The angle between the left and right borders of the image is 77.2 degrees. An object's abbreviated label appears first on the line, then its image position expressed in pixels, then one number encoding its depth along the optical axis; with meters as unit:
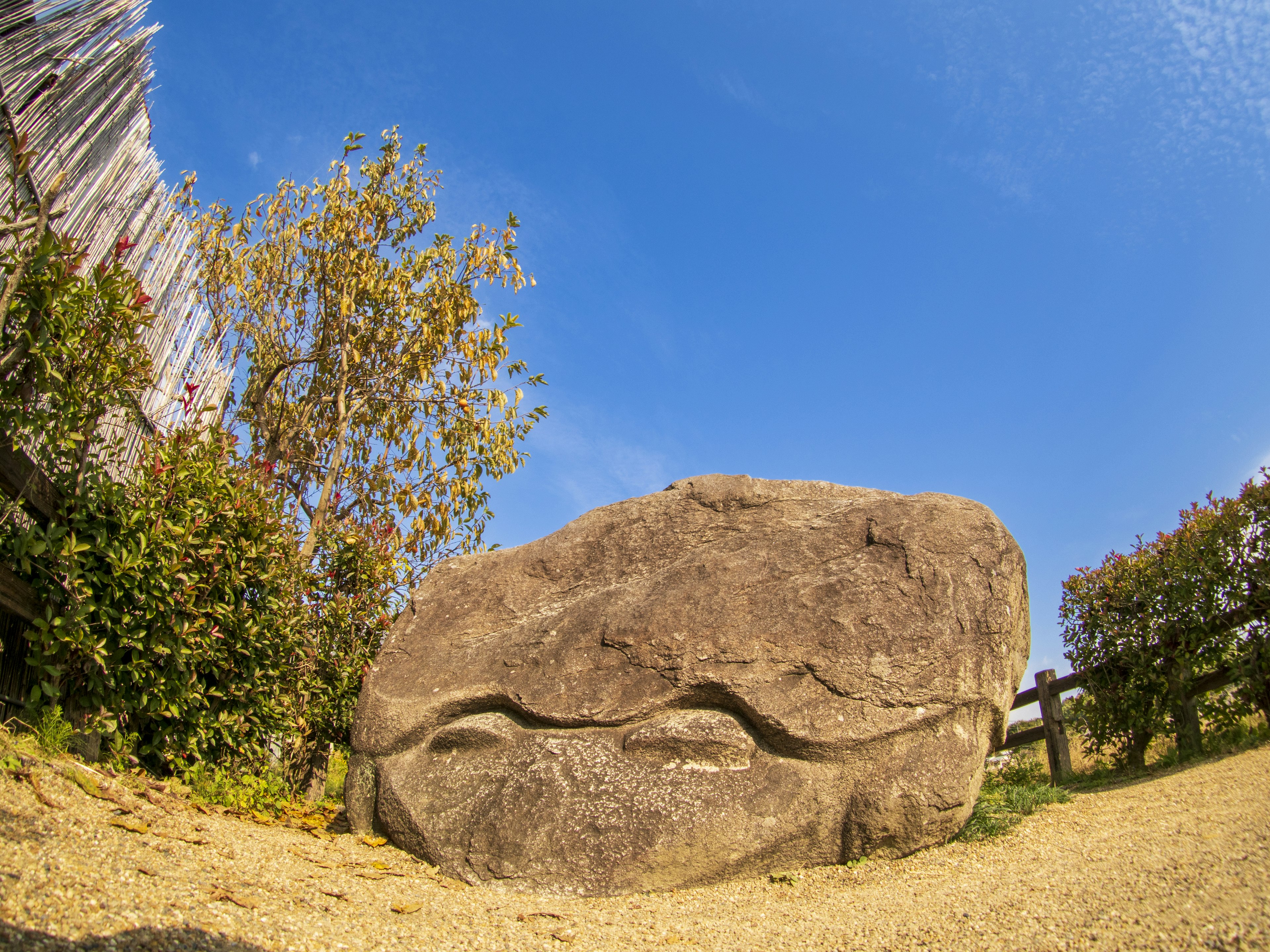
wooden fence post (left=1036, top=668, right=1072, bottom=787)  9.60
